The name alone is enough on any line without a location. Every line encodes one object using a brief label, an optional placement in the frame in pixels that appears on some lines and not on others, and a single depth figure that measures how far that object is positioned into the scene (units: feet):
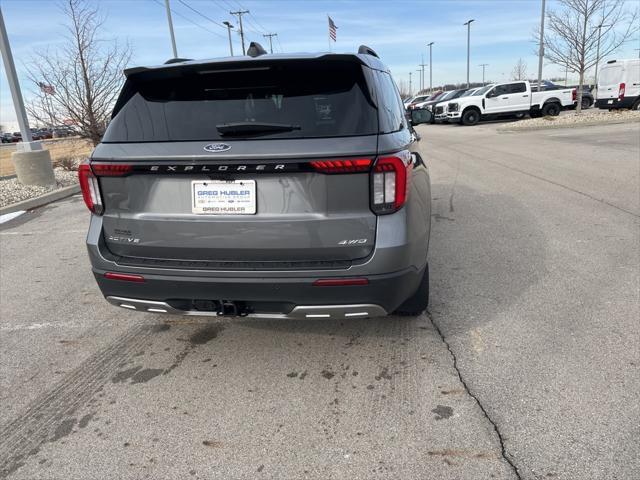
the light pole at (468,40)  158.92
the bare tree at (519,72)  283.59
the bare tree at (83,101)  44.04
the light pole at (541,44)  78.89
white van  78.23
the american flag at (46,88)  43.96
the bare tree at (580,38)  71.31
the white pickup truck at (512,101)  88.07
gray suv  8.48
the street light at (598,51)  75.16
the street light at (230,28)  127.92
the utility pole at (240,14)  141.41
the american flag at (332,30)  93.35
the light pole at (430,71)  219.41
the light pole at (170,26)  79.36
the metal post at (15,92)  31.71
